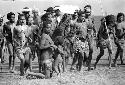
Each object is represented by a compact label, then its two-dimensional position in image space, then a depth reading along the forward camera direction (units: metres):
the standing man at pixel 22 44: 11.47
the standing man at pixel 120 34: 14.39
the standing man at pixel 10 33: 13.31
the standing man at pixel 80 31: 12.64
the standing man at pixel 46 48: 10.46
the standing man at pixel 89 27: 13.12
